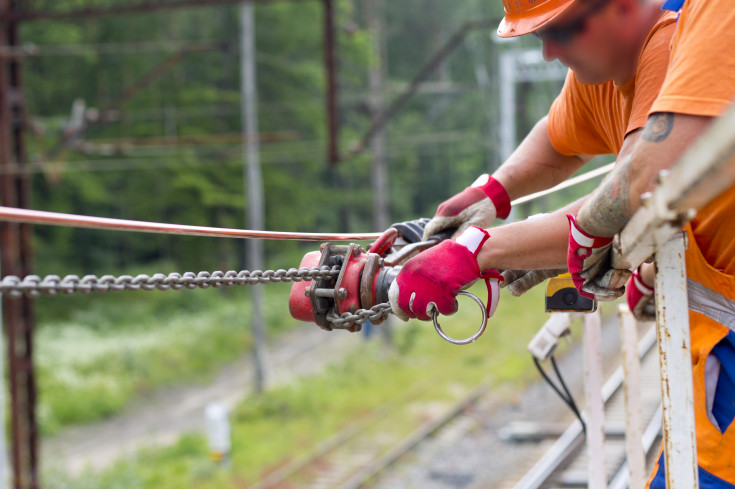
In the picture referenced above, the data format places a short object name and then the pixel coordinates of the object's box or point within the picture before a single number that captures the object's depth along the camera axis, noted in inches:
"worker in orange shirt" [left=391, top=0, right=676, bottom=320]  157.6
